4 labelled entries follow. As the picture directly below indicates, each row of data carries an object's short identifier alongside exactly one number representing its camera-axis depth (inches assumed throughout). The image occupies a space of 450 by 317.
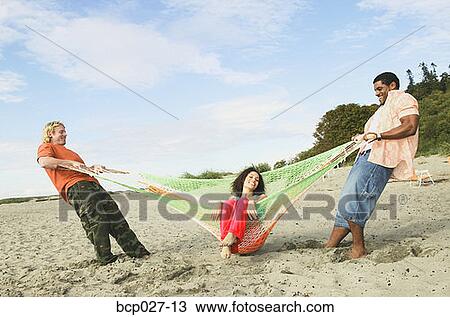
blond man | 165.7
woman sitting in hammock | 165.6
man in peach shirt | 159.2
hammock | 168.6
